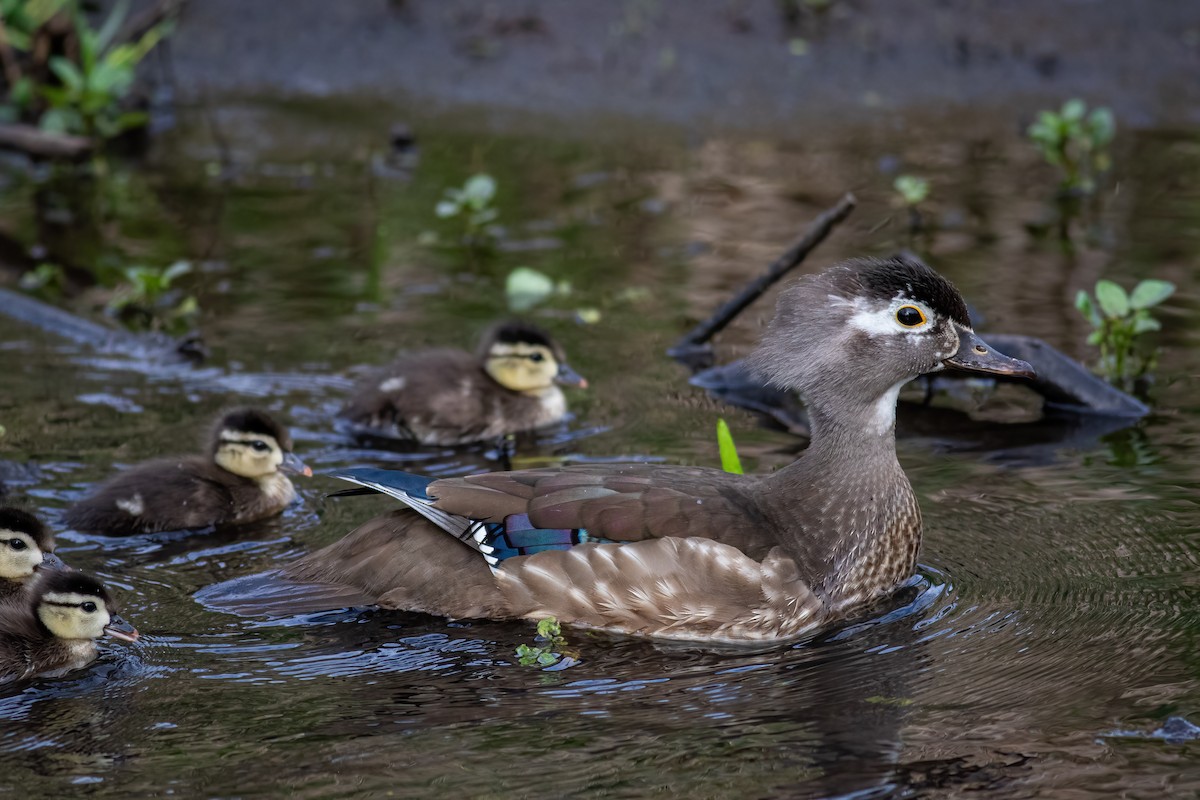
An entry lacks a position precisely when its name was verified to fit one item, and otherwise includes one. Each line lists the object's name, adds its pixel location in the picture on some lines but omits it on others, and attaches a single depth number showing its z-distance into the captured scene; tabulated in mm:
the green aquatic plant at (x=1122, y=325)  15453
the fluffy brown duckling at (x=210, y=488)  13633
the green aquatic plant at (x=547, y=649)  11207
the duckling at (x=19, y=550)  11719
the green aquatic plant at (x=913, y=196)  19703
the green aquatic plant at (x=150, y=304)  18500
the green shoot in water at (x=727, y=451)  13516
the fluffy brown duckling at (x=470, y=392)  16109
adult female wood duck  11609
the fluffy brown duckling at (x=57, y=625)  11102
